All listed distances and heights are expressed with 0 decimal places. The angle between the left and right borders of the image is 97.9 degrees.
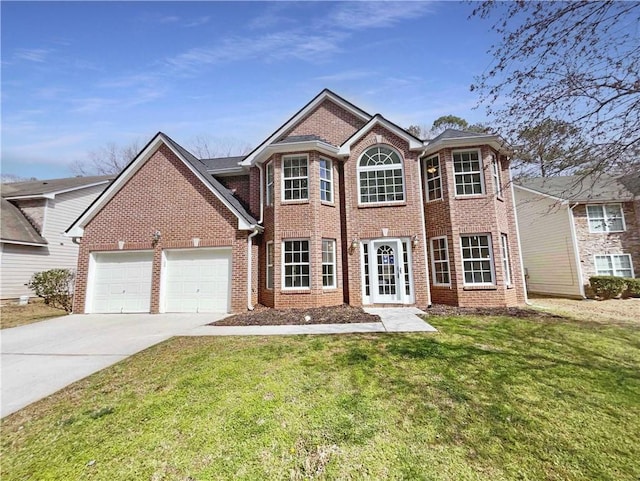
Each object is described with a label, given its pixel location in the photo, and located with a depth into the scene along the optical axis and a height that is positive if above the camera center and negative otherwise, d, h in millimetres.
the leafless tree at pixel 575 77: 4488 +3421
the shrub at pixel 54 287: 12461 -192
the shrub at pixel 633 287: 13336 -1017
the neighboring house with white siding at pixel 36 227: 14297 +3146
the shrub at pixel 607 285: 13484 -911
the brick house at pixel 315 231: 10719 +1757
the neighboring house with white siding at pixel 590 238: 14602 +1552
